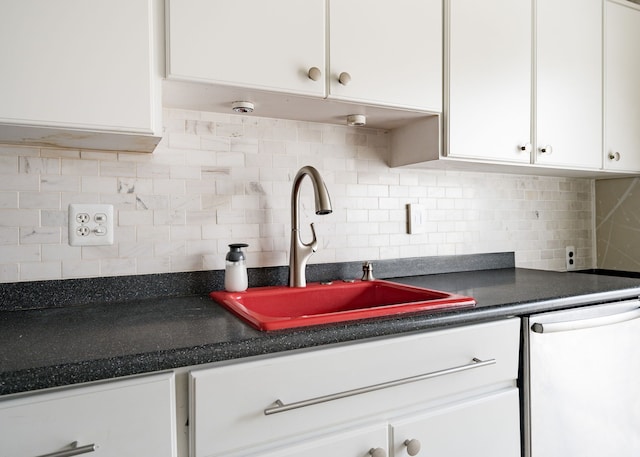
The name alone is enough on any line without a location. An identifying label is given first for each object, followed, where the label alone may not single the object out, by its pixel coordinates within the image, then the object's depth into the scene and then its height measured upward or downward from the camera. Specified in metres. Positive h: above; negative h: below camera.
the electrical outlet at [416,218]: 1.79 +0.01
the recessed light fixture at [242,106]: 1.32 +0.36
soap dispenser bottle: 1.37 -0.15
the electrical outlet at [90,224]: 1.25 -0.01
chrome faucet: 1.47 -0.09
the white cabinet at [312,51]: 1.12 +0.50
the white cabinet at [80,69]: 0.94 +0.35
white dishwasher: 1.23 -0.50
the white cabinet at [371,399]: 0.85 -0.41
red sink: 1.07 -0.24
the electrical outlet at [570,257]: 2.28 -0.19
